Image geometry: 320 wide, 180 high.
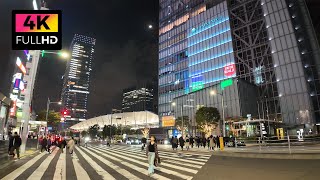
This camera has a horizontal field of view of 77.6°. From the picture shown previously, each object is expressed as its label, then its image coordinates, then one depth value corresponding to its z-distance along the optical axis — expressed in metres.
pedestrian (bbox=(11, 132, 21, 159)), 13.07
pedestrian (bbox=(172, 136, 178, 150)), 23.63
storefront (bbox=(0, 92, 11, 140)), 13.49
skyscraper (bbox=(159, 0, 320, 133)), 48.81
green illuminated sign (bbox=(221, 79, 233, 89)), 51.60
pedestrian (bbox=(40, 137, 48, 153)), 22.58
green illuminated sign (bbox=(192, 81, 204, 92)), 65.83
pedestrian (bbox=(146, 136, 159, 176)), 8.64
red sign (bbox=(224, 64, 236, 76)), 58.22
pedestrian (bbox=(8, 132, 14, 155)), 12.97
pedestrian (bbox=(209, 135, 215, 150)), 22.05
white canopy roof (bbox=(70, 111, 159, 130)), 93.29
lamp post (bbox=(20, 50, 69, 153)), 15.04
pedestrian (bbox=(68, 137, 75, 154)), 17.54
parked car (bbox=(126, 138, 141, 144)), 48.61
